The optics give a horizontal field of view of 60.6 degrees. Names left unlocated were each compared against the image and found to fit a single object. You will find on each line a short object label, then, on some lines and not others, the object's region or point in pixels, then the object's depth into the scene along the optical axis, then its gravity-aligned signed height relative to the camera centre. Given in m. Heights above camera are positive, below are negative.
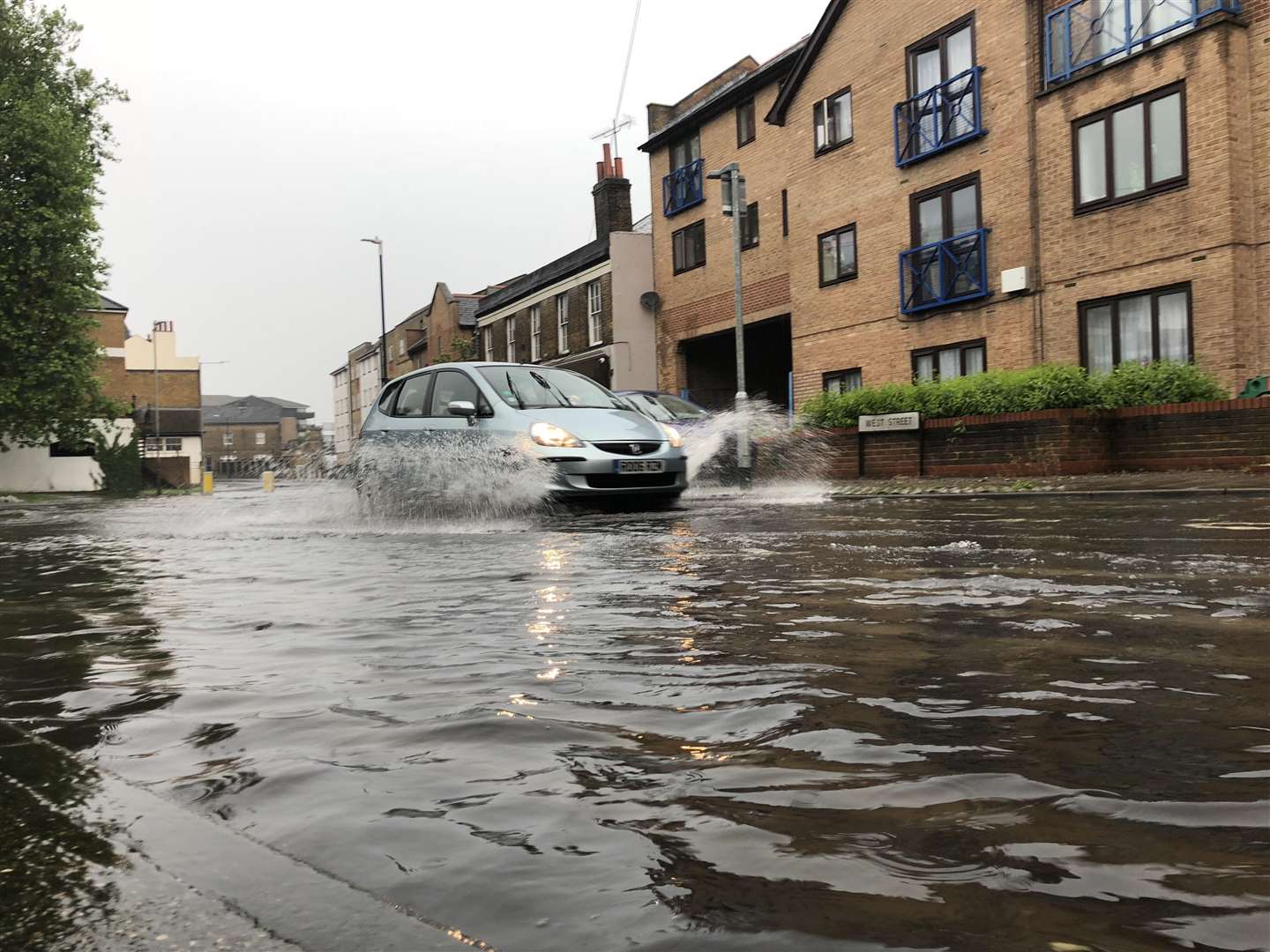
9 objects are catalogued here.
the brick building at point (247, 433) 123.31 +3.79
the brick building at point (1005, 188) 16.41 +4.69
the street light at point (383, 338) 43.28 +5.18
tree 33.59 +7.65
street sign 17.42 +0.33
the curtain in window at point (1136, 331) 17.67 +1.71
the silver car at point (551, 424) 10.32 +0.32
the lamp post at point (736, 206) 20.00 +4.51
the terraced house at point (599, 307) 33.19 +4.99
